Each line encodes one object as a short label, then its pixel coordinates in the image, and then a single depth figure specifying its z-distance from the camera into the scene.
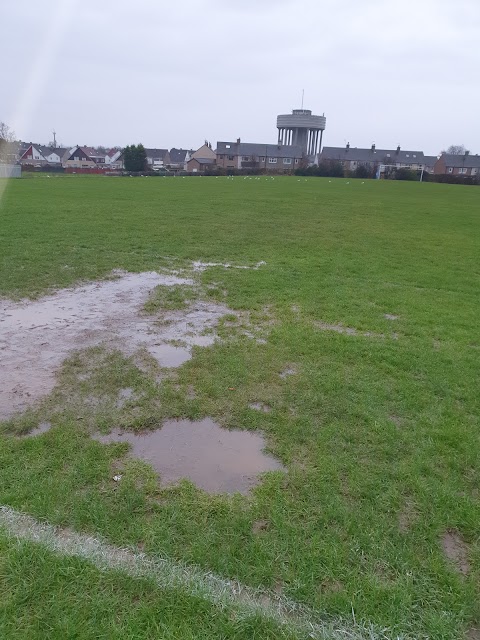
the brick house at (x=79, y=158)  97.36
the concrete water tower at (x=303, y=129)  101.69
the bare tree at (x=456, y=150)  112.28
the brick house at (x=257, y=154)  93.50
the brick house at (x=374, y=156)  94.00
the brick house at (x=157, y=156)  102.94
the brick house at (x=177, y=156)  107.31
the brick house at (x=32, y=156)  89.69
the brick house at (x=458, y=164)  91.88
